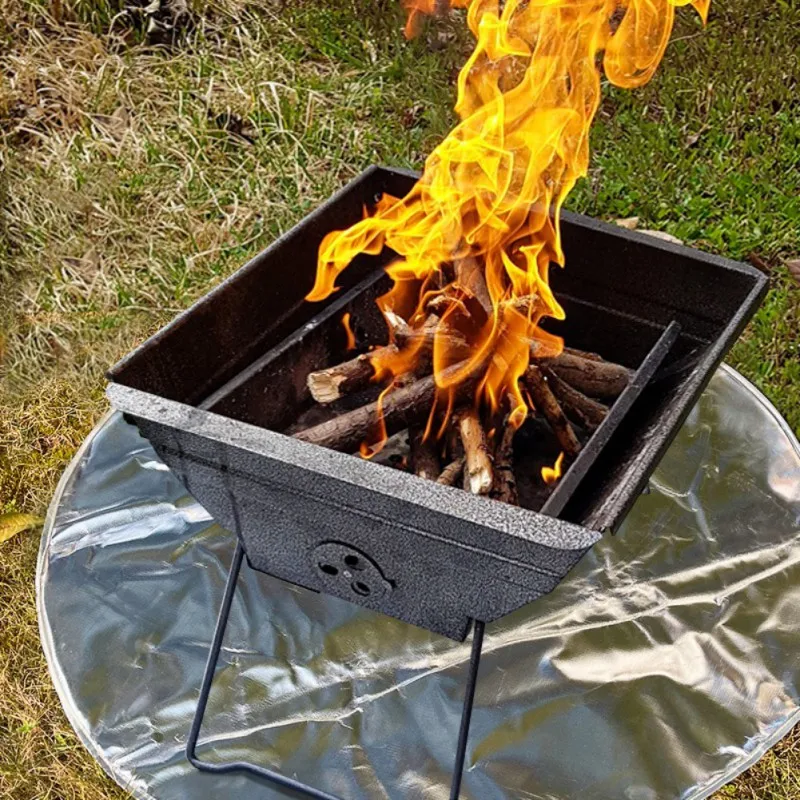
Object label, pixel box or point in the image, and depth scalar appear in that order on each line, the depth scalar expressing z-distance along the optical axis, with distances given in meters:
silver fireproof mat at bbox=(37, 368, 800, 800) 1.03
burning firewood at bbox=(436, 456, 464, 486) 1.03
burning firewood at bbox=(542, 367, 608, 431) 1.11
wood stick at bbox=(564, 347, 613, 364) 1.13
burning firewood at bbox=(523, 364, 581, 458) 1.08
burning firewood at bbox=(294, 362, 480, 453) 1.03
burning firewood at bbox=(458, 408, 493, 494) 0.99
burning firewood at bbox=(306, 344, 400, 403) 1.06
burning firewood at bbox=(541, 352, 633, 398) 1.11
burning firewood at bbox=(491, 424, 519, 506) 1.03
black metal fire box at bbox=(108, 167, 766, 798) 0.87
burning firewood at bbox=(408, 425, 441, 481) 1.06
